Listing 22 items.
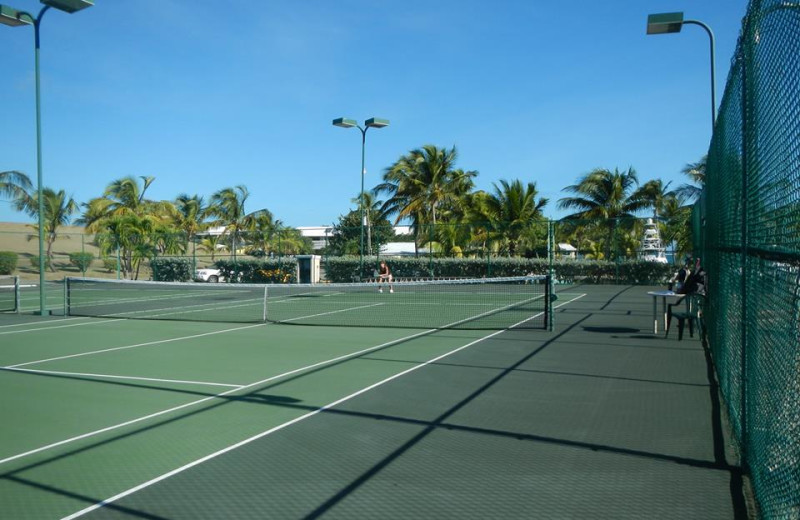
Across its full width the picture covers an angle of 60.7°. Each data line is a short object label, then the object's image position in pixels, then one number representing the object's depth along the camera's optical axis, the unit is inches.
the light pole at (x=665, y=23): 541.3
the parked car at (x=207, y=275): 1467.8
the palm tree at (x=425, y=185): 1758.1
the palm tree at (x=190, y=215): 1987.0
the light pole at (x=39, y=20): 573.9
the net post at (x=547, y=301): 525.8
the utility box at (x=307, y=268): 1175.9
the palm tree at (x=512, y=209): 1374.3
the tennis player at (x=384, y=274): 996.1
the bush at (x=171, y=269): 1473.9
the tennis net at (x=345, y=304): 628.7
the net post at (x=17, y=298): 704.4
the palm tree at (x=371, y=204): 2218.6
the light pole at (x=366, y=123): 1029.2
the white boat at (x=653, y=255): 1206.4
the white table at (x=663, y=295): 470.3
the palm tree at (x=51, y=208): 1738.4
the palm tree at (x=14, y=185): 1692.9
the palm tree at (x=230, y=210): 2057.1
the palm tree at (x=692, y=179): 1886.1
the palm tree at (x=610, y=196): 1531.7
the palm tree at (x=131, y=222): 1517.0
